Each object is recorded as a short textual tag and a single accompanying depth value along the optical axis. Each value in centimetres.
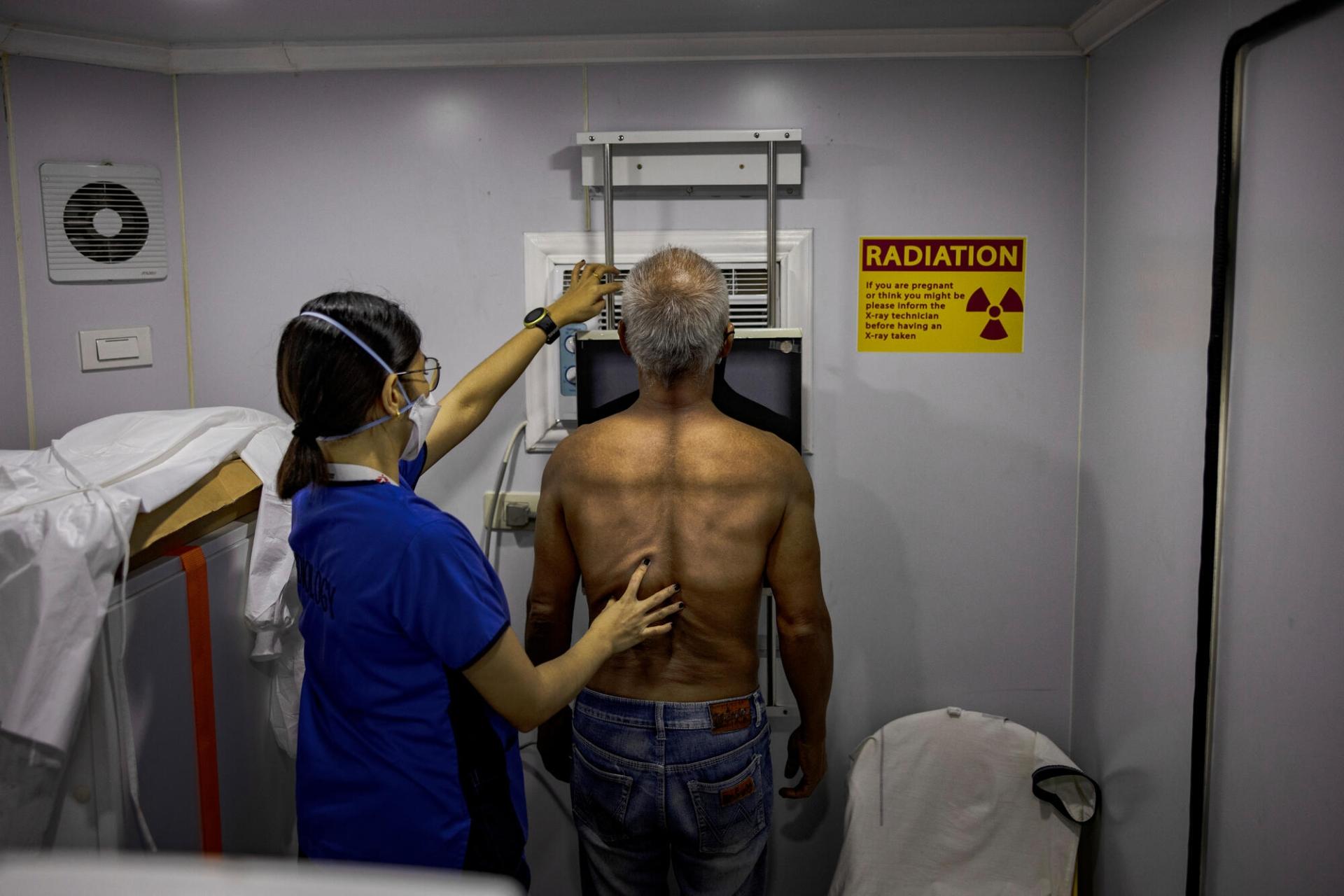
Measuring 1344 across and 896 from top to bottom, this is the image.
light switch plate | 201
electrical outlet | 213
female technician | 117
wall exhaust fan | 196
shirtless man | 154
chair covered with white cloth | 193
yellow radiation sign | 204
